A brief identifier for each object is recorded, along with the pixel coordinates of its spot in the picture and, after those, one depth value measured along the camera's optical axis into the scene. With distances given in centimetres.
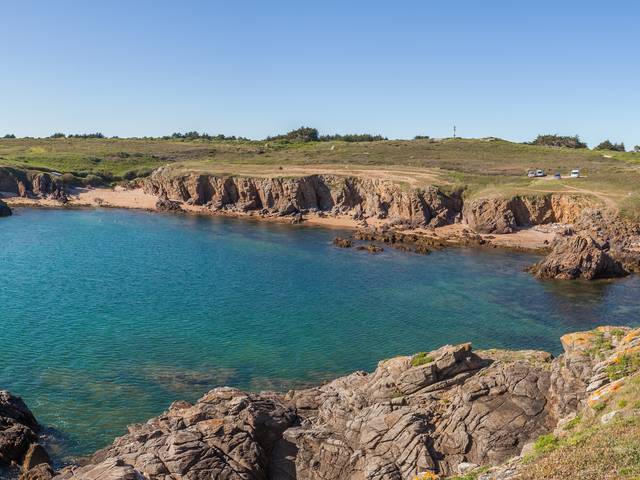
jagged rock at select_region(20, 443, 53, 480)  2888
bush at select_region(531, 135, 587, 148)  19712
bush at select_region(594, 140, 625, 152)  18498
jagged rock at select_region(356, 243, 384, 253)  8815
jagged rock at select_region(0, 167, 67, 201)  13500
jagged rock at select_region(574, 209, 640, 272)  8319
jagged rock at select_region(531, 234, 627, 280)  7300
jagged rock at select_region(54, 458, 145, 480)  2325
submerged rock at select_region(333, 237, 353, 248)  9166
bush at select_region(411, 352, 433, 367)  3219
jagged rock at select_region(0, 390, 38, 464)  3155
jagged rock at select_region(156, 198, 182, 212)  12700
